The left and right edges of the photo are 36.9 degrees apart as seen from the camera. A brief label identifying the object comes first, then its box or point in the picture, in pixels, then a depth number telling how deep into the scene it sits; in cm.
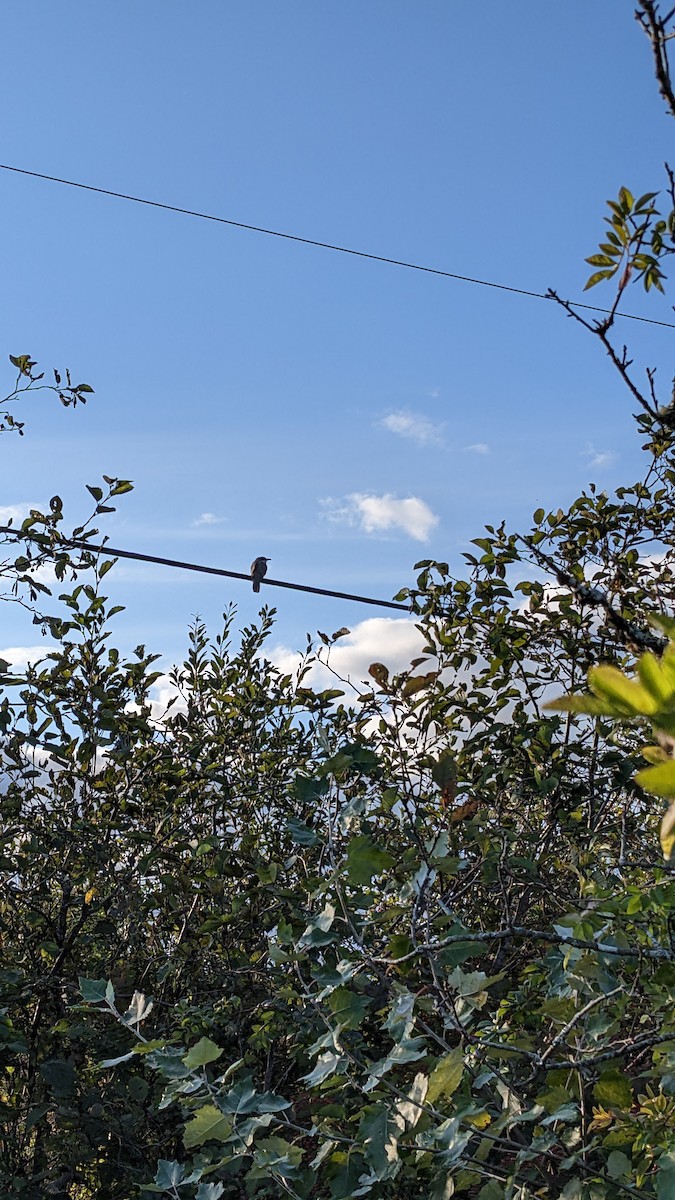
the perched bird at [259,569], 479
